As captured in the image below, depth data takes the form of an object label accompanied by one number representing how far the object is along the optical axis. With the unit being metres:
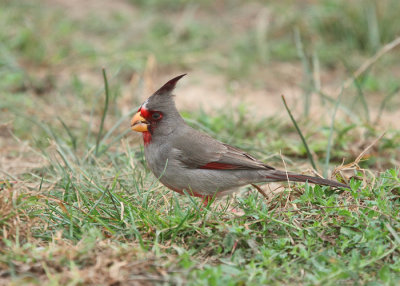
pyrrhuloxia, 7.93
